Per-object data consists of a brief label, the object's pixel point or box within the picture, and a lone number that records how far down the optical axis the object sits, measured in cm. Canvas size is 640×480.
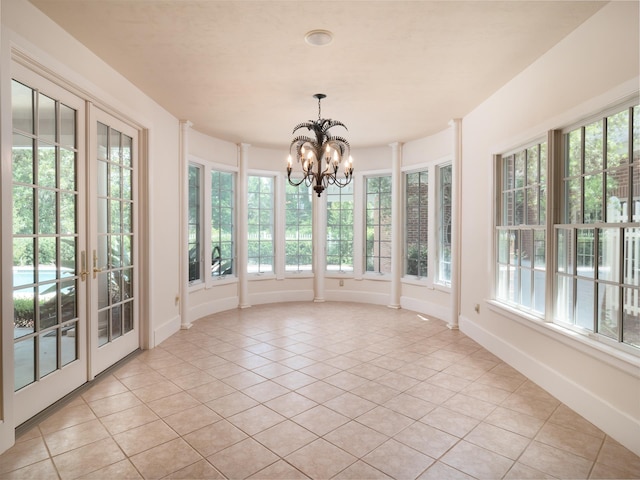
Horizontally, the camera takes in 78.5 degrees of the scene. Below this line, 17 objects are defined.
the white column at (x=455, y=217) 509
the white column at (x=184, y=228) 519
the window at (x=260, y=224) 688
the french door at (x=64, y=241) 259
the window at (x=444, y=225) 577
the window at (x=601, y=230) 247
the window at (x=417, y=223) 627
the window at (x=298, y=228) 715
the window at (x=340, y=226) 719
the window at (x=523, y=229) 345
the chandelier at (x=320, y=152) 401
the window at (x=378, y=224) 689
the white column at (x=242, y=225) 652
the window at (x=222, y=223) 626
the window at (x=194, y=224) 578
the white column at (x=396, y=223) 649
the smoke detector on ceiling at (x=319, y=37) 290
